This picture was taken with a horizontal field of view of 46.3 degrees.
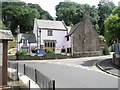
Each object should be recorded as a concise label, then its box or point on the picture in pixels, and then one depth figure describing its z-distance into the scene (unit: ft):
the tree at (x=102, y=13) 169.07
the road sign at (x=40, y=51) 93.45
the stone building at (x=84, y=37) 112.19
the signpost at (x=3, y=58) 22.85
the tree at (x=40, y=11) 193.20
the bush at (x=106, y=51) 110.02
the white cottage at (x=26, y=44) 116.37
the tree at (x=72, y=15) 164.45
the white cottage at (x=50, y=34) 112.98
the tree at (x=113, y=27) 64.34
